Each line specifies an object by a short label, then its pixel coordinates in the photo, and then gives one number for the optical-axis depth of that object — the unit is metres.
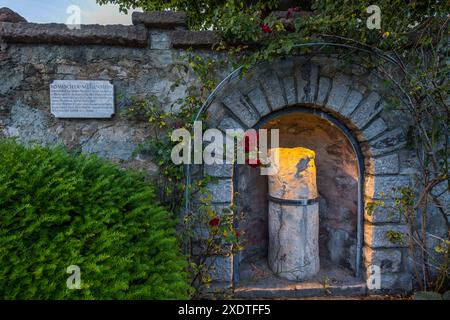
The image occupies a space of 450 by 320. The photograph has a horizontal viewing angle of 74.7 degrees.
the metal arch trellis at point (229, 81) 2.37
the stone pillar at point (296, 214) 2.83
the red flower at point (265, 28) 2.29
